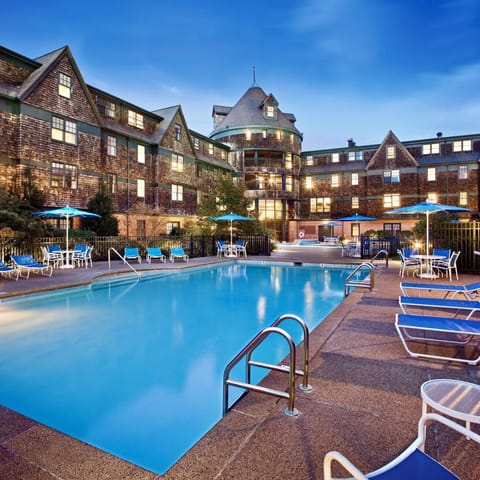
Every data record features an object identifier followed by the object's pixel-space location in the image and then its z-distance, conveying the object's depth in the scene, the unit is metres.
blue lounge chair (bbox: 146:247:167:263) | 17.64
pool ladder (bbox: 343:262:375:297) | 9.17
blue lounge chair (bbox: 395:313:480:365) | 4.27
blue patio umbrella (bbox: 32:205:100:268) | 14.88
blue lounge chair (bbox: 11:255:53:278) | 12.47
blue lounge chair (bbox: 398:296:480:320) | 5.27
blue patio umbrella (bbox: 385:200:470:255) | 11.97
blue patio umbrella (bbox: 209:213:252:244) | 19.59
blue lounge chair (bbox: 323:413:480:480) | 1.76
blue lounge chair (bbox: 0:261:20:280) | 11.98
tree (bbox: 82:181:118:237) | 20.22
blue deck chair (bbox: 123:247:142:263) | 16.47
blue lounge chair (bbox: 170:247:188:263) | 18.20
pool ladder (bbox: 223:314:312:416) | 3.08
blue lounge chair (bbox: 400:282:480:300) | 6.48
